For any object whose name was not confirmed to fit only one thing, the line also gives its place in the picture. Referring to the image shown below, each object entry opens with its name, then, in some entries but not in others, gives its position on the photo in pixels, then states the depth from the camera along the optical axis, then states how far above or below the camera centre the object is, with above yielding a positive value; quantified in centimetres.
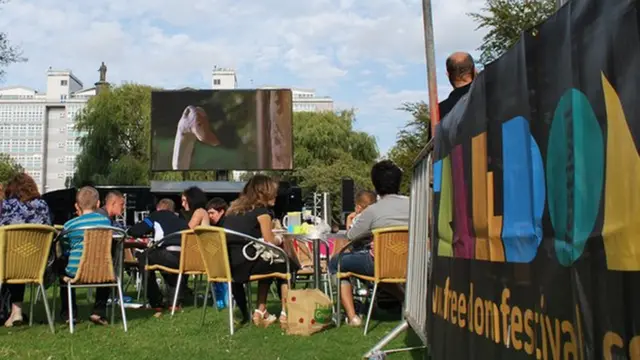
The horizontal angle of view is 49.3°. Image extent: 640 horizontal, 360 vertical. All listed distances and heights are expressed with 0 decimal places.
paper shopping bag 559 -76
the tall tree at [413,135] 3366 +409
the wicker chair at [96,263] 604 -38
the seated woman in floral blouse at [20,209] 649 +10
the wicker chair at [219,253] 593 -30
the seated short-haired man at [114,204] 802 +18
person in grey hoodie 599 -2
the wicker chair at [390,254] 561 -29
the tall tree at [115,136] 3975 +484
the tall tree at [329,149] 4619 +485
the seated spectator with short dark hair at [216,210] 846 +11
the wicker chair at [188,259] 732 -42
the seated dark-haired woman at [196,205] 758 +16
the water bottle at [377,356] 428 -85
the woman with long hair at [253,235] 611 -16
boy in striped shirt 616 -16
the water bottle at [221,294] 803 -88
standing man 454 +96
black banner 138 +6
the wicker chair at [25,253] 571 -27
